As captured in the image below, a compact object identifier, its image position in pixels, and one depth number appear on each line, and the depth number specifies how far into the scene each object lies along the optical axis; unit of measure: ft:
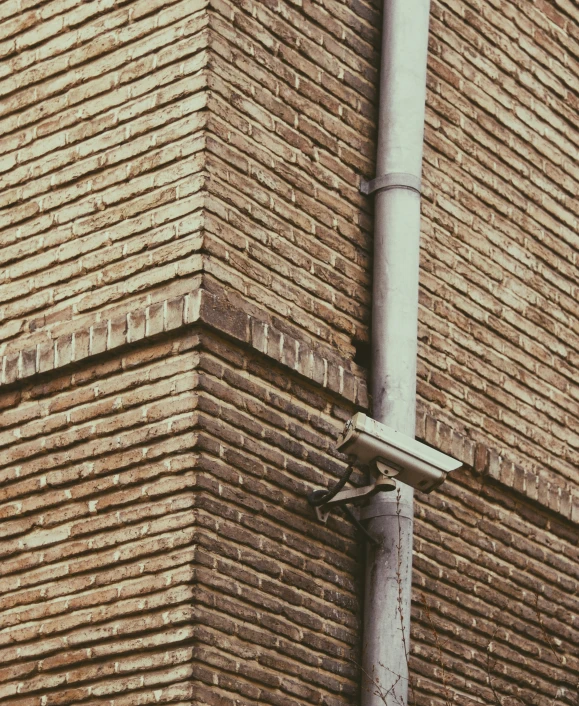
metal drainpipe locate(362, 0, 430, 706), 22.91
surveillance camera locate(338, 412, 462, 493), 21.88
